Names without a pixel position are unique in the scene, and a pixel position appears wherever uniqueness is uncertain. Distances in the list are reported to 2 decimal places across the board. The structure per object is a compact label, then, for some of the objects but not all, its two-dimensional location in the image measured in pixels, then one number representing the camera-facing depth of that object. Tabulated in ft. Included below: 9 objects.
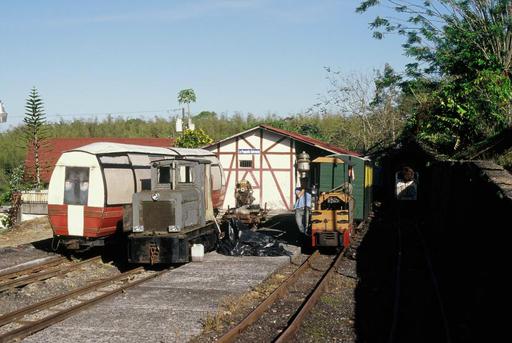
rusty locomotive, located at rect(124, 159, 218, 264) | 45.80
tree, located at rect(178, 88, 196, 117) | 155.94
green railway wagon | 62.03
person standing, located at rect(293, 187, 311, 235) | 57.31
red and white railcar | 49.49
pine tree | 86.43
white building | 94.12
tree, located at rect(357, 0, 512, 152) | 68.74
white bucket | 48.85
